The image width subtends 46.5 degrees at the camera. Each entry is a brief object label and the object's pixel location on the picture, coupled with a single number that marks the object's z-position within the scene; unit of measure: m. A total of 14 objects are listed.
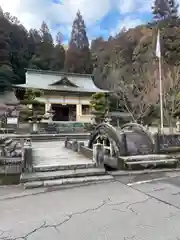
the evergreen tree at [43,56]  41.25
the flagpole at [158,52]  12.77
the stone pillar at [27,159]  5.64
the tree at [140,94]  20.19
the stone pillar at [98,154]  6.26
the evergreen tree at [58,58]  43.38
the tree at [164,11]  37.88
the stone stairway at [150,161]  6.58
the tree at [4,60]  30.80
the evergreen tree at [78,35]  52.22
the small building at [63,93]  26.67
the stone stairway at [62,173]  5.23
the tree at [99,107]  21.66
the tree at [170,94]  13.86
